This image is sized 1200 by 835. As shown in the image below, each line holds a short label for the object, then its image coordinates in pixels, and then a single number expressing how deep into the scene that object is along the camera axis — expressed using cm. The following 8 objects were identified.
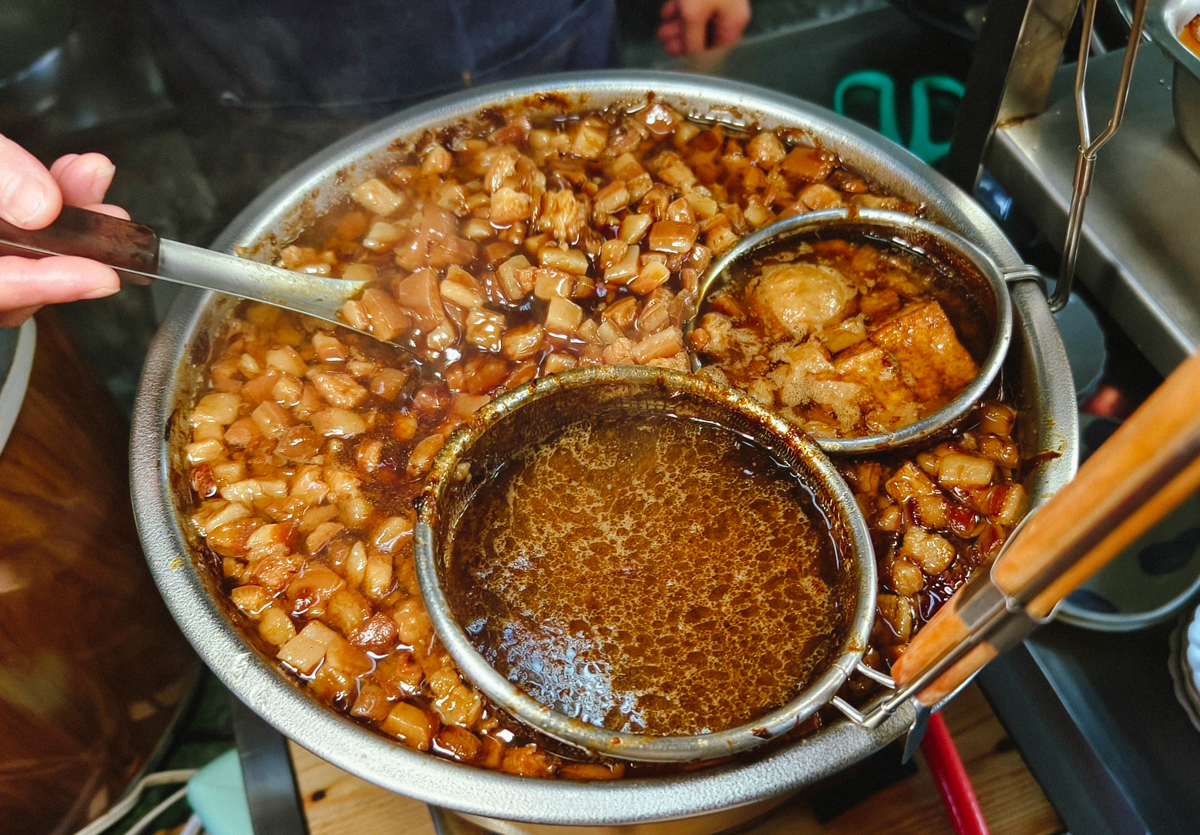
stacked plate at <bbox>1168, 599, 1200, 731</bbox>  54
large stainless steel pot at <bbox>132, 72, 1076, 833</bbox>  45
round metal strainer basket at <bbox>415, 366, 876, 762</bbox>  44
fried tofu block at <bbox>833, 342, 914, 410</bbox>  57
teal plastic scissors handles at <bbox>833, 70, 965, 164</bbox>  89
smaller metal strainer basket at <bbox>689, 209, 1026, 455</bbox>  53
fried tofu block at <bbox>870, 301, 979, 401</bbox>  56
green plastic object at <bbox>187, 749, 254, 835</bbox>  65
